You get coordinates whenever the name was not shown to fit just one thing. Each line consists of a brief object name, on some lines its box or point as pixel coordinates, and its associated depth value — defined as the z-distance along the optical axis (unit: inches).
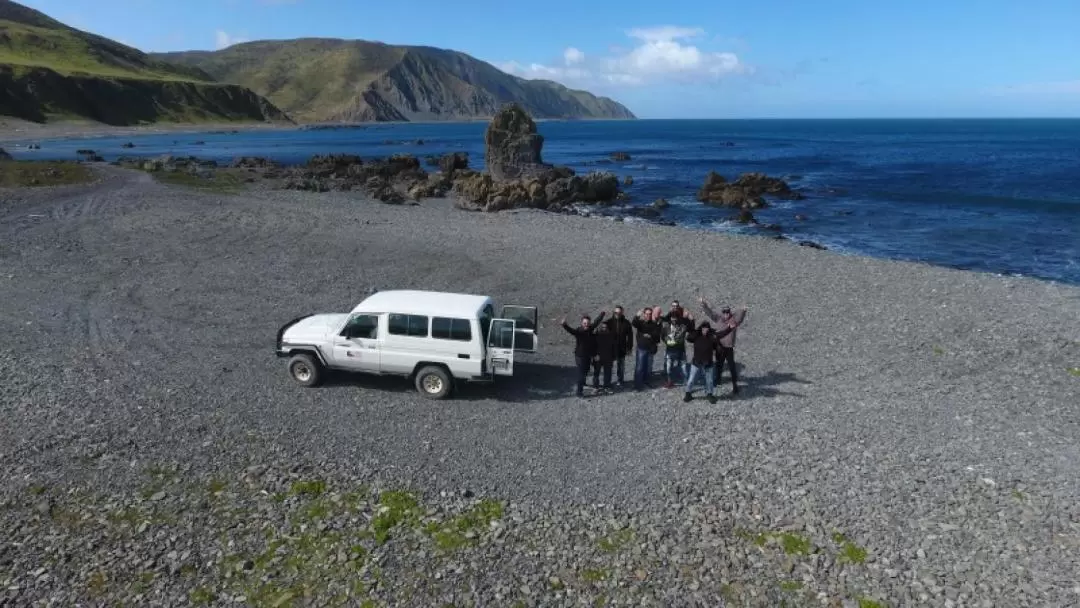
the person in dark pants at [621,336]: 656.4
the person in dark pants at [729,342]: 639.1
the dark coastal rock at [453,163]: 2625.5
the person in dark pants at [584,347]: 642.8
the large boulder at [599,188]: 2171.5
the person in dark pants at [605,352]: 647.1
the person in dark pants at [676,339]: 658.8
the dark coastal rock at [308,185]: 2102.6
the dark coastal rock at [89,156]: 2952.8
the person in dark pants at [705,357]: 618.2
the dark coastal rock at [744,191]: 2182.6
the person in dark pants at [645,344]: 653.3
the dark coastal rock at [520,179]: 1919.3
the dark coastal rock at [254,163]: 2944.6
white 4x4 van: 621.9
